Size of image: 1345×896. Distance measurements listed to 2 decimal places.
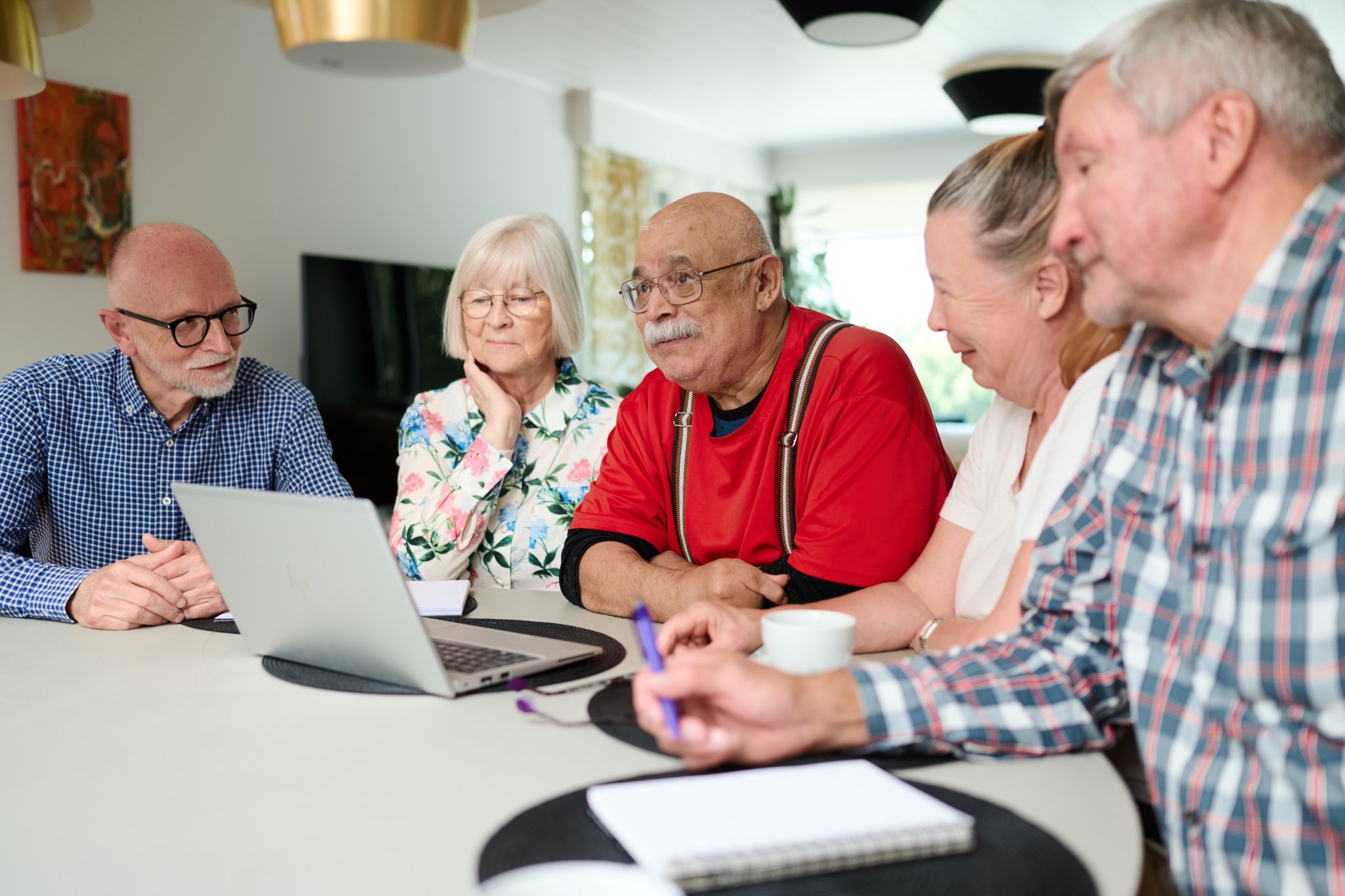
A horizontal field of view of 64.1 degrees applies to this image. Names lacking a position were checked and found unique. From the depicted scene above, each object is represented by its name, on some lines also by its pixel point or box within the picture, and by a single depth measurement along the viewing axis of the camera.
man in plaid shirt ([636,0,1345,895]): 0.85
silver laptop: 1.08
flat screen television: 4.56
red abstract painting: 3.59
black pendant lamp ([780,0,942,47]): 3.82
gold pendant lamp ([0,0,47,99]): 1.46
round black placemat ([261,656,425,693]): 1.20
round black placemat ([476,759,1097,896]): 0.71
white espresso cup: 1.05
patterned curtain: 6.46
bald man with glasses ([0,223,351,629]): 1.97
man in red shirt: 1.64
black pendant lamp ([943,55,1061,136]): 5.61
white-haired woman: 2.06
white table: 0.77
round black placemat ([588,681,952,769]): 0.95
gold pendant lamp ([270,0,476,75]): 1.04
